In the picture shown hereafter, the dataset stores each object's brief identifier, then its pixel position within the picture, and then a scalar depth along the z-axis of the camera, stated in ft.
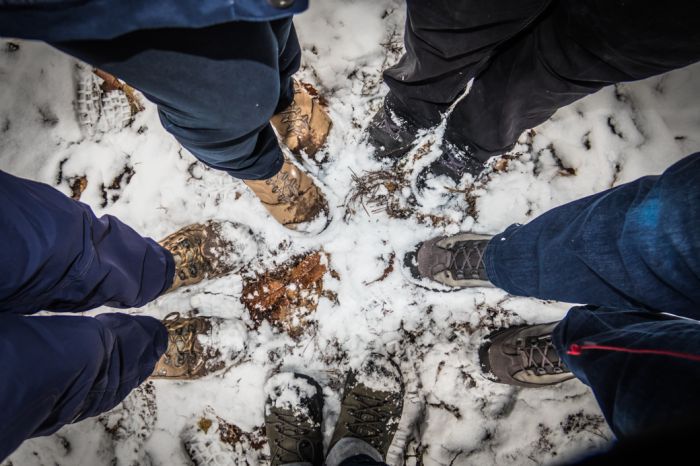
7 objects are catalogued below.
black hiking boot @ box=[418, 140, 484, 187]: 4.34
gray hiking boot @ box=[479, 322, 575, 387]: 4.02
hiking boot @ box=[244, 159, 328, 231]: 3.98
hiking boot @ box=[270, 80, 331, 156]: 4.34
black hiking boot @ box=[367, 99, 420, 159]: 4.22
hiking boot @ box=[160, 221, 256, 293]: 4.54
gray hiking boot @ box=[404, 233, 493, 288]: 4.10
